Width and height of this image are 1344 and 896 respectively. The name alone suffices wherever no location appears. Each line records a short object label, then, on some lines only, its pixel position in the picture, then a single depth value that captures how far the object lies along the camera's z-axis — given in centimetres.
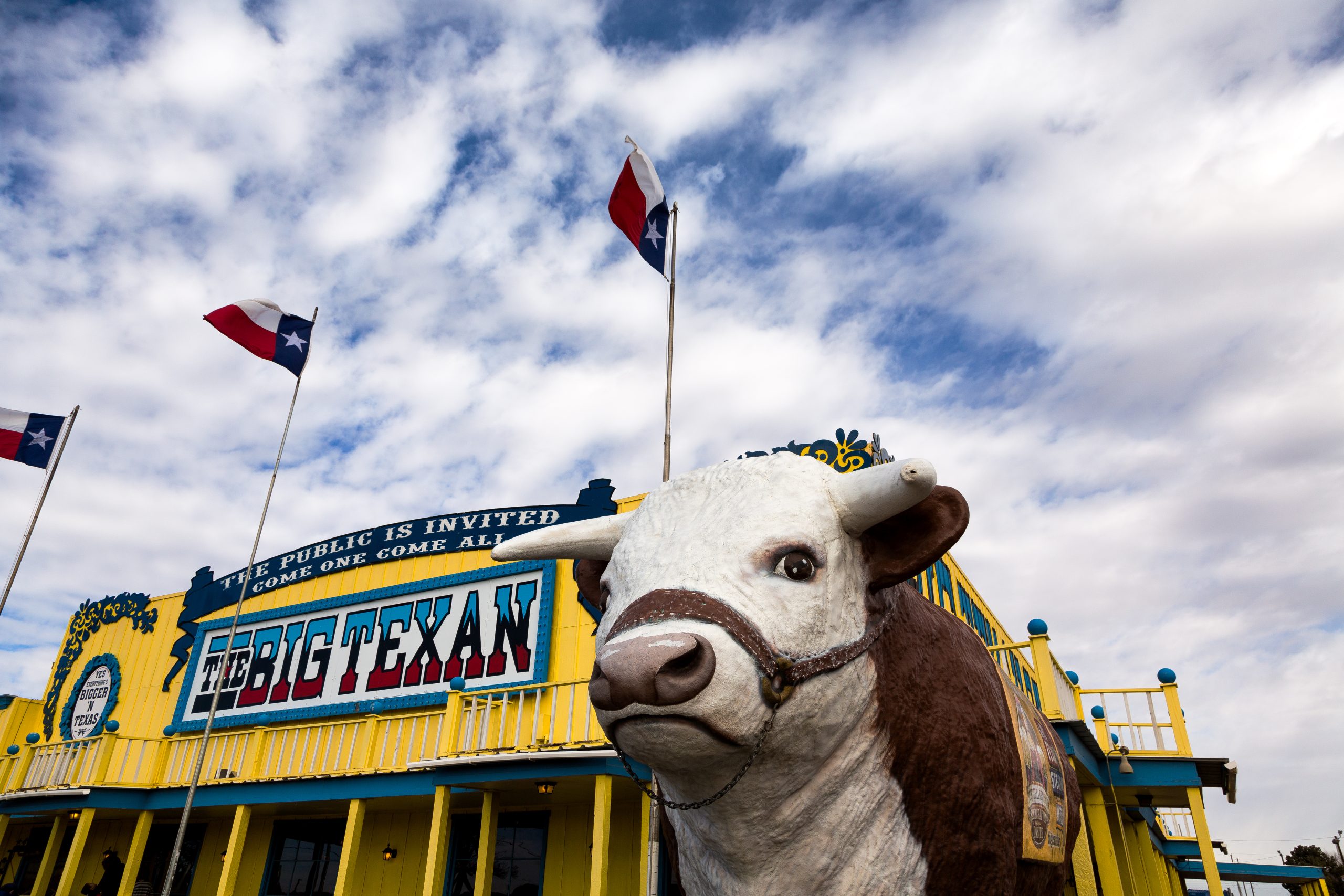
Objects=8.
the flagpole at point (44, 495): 957
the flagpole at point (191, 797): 653
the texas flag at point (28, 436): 1053
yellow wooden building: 745
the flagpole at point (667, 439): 498
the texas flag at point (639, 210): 685
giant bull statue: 179
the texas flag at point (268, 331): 897
